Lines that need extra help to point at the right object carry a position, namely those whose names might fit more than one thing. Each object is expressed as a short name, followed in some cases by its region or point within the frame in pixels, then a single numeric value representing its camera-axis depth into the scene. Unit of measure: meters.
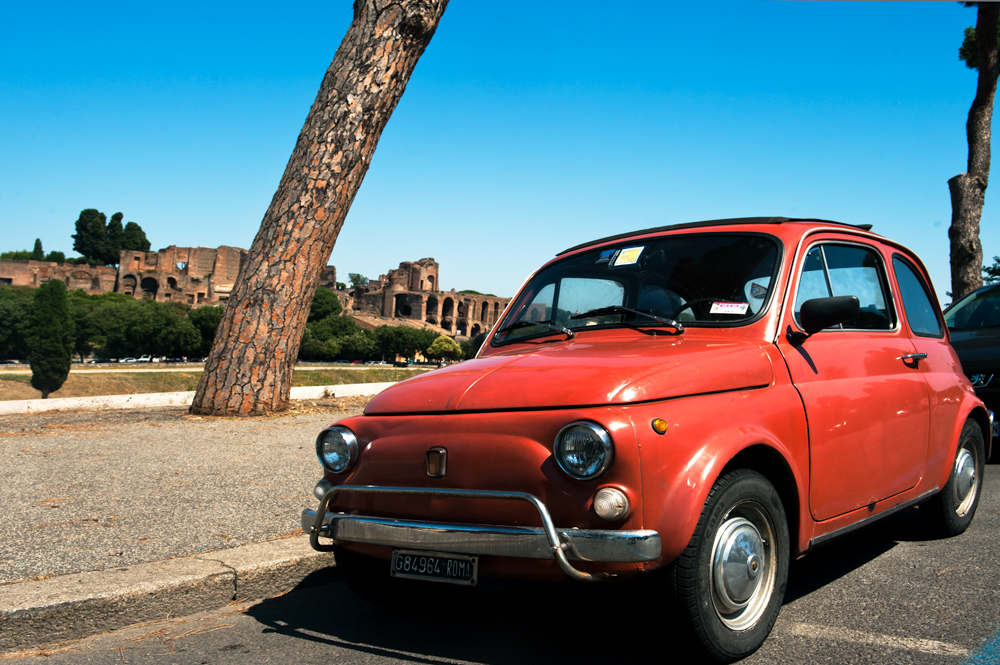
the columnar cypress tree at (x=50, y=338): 54.62
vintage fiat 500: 2.36
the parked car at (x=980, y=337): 6.88
